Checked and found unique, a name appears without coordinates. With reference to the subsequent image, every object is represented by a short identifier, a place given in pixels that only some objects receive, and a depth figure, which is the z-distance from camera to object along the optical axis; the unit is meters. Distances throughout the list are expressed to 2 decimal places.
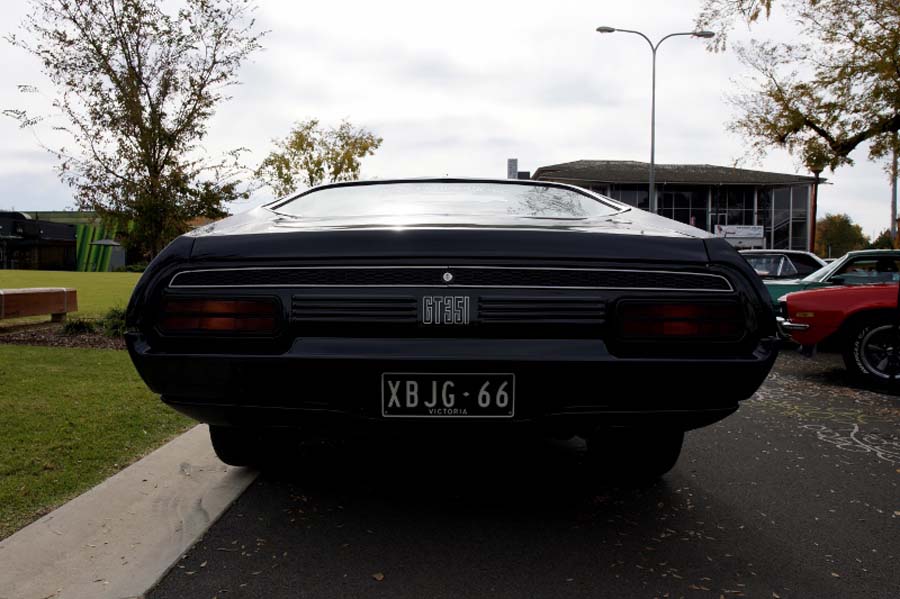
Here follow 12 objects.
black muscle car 2.39
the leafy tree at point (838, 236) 86.12
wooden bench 9.35
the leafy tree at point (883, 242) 49.41
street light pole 26.99
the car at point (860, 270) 8.14
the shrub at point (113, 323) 9.14
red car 6.75
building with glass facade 49.50
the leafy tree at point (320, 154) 38.03
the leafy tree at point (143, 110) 9.55
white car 11.65
